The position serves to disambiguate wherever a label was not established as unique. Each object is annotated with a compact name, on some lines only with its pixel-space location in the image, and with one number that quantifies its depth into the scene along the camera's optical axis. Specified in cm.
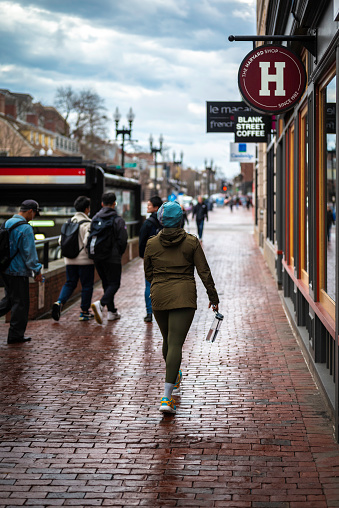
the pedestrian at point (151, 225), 938
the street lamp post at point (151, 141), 5671
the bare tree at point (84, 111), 6606
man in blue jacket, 881
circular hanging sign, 813
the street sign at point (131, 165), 3868
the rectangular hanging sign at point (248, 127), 1728
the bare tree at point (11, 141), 5884
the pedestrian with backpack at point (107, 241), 1009
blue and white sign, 2933
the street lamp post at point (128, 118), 3332
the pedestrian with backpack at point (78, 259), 1046
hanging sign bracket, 705
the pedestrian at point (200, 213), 2750
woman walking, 599
